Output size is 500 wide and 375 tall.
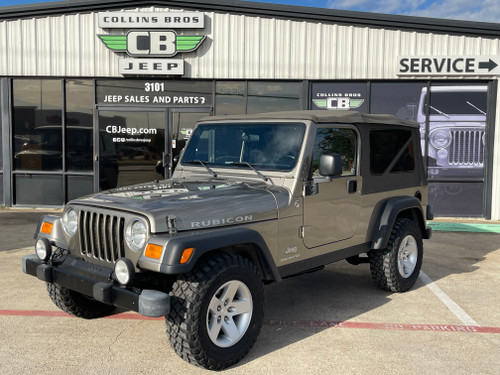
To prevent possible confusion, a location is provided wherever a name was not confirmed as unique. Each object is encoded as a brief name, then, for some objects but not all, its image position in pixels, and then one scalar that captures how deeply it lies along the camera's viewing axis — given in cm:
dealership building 1051
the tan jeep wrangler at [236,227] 325
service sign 1033
